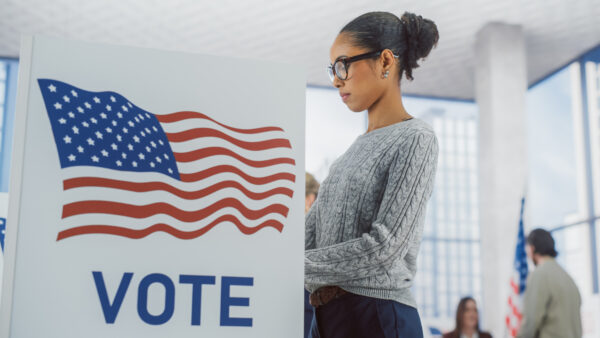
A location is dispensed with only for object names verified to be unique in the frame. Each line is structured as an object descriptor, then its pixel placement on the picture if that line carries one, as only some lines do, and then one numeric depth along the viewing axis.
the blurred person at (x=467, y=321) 5.52
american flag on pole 6.29
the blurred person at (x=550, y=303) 4.05
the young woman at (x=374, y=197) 1.21
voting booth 0.99
